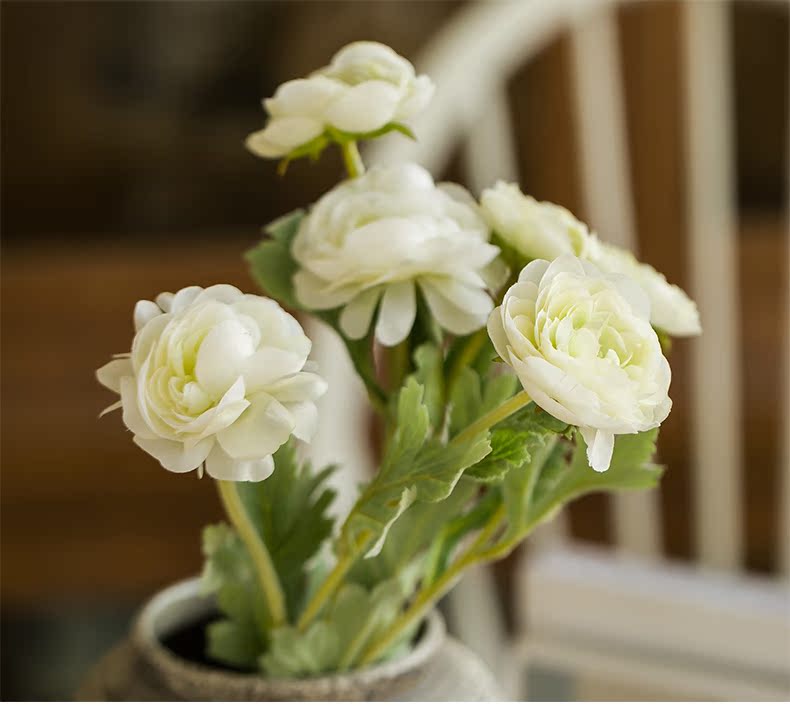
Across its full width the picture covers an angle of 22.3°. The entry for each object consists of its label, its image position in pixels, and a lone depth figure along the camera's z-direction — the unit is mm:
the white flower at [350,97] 618
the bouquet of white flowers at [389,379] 544
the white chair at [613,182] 1504
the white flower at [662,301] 612
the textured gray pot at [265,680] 642
